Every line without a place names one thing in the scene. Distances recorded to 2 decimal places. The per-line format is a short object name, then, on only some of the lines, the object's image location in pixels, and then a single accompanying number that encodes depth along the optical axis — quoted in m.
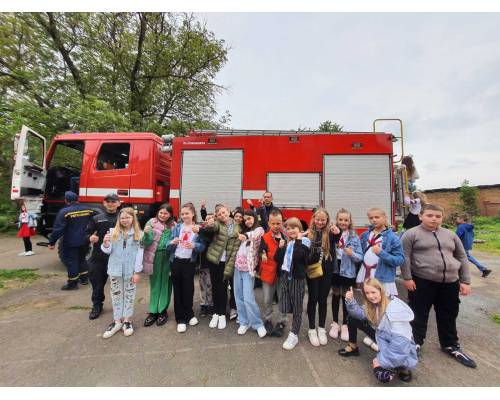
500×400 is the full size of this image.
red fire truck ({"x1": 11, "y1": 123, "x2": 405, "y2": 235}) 4.65
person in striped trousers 2.59
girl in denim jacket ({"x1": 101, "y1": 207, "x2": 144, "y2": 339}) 2.91
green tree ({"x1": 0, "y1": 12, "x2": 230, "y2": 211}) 8.55
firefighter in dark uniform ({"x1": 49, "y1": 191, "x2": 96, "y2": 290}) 4.10
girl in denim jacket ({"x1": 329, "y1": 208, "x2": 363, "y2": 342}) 2.77
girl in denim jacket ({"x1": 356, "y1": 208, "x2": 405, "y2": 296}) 2.47
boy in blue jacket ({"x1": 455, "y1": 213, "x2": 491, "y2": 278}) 5.23
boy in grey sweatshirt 2.39
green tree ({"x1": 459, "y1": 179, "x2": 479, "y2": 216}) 18.59
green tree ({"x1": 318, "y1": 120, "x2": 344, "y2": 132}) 23.44
